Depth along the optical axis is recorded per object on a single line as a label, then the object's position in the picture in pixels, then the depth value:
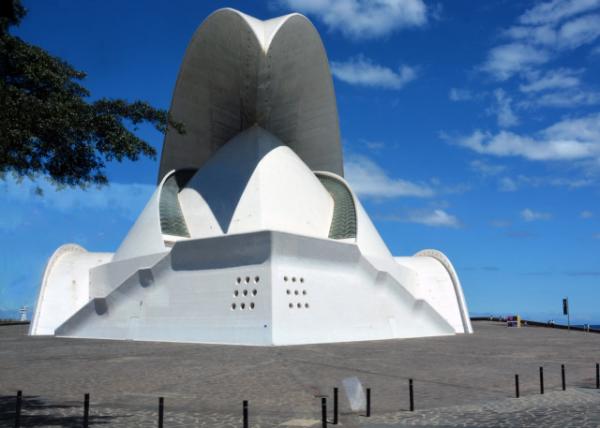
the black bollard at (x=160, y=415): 6.45
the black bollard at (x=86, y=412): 6.43
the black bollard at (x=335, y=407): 7.36
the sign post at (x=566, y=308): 33.41
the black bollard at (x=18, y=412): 6.58
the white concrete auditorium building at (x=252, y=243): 21.78
